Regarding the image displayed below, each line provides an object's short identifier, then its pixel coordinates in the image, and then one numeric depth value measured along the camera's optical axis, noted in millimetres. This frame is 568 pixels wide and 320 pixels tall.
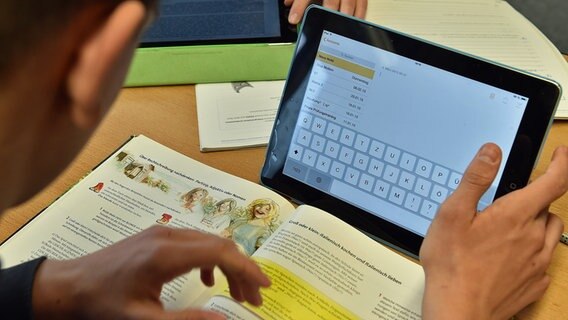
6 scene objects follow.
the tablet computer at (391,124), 615
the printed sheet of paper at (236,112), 800
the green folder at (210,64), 845
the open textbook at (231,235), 594
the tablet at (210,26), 839
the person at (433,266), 539
